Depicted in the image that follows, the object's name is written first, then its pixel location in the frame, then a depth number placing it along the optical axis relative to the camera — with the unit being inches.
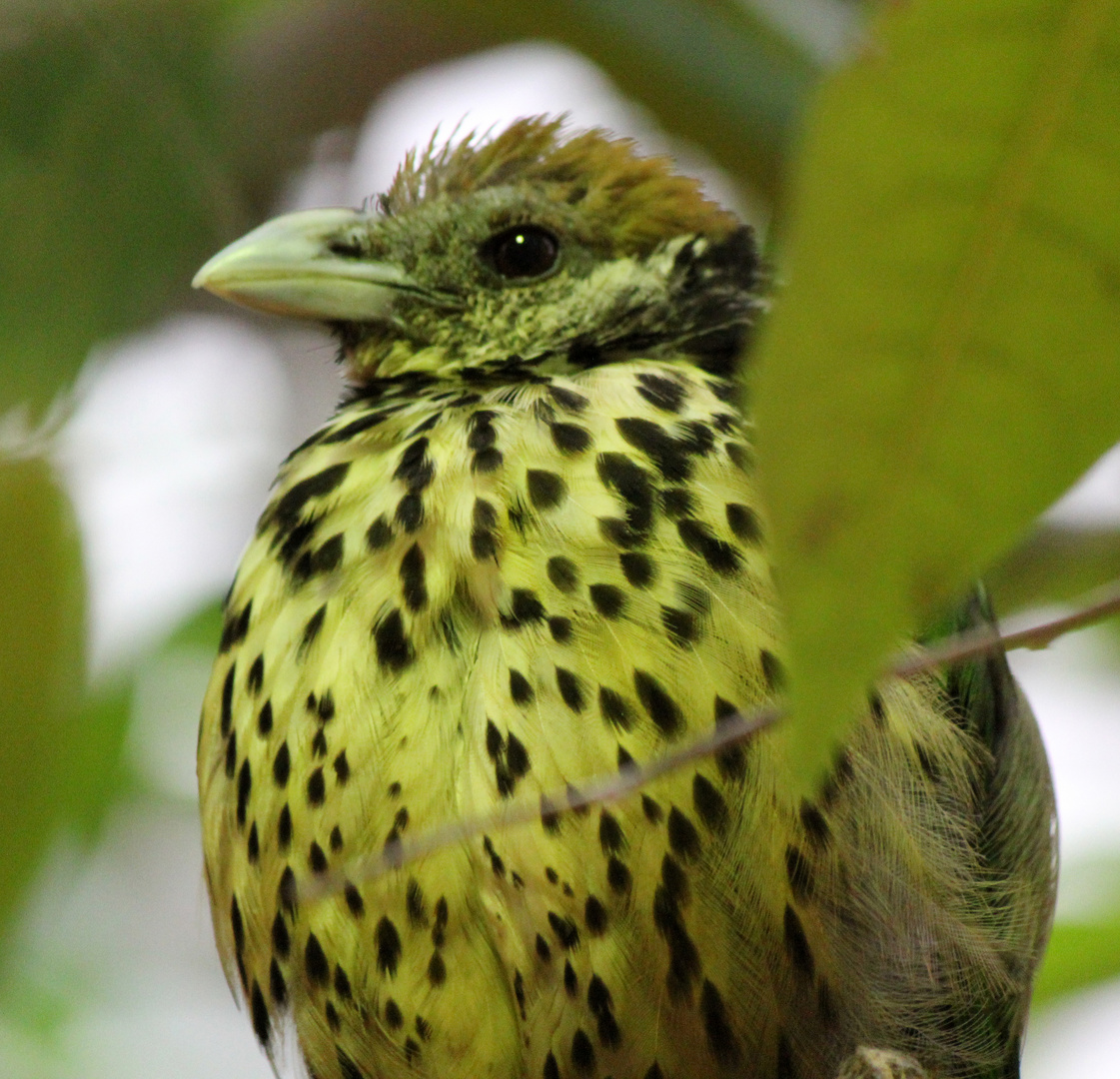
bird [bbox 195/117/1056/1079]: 177.8
